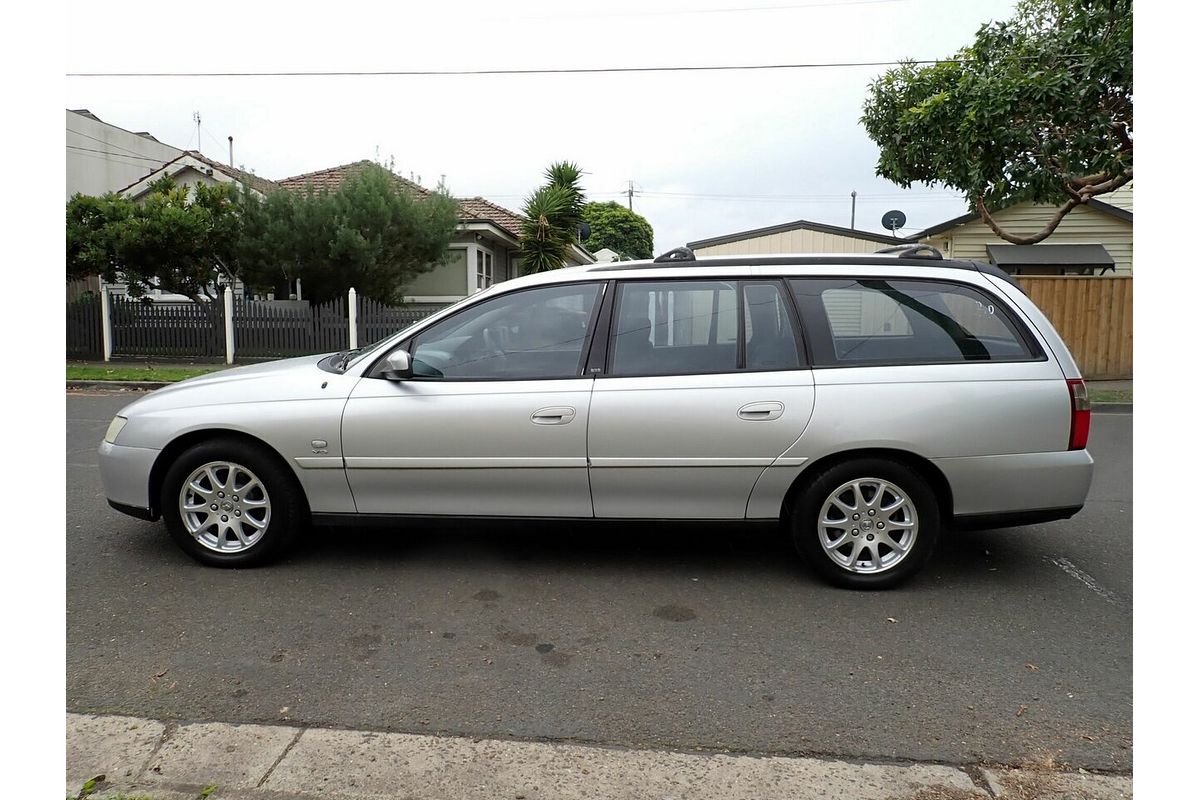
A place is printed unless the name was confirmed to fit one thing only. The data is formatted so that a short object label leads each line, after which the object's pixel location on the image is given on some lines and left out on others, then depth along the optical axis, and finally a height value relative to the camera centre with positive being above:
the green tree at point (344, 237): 18.62 +3.31
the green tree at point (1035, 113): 11.70 +4.04
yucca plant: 20.53 +4.10
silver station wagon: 4.15 -0.18
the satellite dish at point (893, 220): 20.44 +4.05
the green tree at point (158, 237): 17.78 +3.14
